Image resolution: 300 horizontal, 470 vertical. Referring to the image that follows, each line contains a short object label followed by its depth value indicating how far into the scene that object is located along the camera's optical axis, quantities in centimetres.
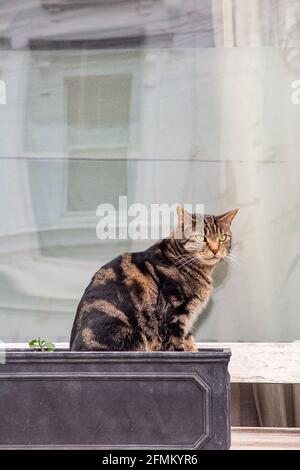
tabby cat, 550
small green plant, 552
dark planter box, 495
